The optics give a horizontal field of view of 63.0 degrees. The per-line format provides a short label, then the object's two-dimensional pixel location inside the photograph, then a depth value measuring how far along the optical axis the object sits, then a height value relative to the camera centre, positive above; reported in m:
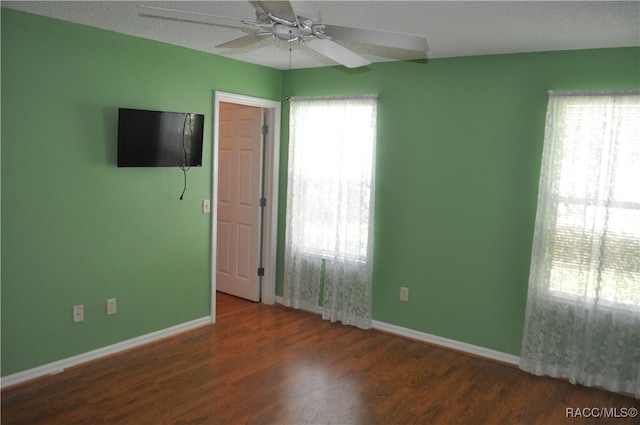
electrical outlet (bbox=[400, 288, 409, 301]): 4.59 -1.15
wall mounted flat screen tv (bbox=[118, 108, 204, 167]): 3.81 +0.10
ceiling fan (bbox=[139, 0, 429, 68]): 2.05 +0.56
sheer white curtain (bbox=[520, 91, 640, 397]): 3.48 -0.53
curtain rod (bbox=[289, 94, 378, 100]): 4.56 +0.57
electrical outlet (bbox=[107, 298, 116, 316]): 3.93 -1.18
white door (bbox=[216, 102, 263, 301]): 5.36 -0.46
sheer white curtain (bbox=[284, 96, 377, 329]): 4.66 -0.44
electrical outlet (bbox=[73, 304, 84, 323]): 3.72 -1.17
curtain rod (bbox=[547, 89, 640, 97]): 3.40 +0.53
